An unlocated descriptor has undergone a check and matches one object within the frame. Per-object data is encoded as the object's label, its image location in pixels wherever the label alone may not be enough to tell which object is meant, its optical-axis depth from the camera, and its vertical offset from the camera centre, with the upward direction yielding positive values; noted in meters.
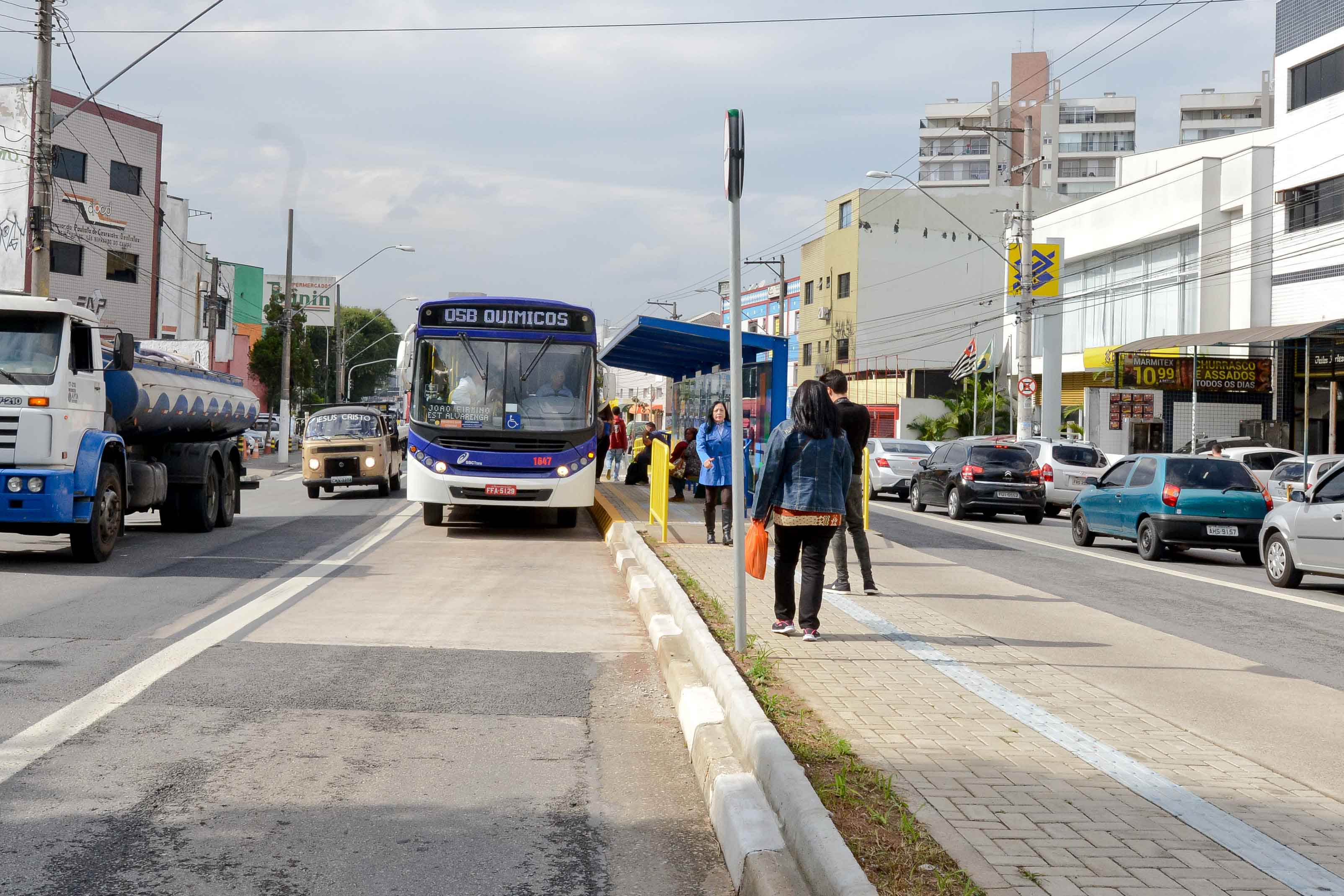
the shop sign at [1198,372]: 32.69 +2.25
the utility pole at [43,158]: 19.19 +4.36
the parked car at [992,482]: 22.92 -0.48
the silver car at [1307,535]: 13.06 -0.81
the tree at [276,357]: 63.72 +4.72
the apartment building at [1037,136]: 90.88 +24.75
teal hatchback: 16.36 -0.62
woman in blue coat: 14.57 -0.03
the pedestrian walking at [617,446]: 31.17 +0.15
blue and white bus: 17.20 +0.64
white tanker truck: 12.65 +0.25
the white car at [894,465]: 28.94 -0.22
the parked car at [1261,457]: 25.72 +0.05
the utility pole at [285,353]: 42.53 +3.20
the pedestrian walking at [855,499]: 10.72 -0.38
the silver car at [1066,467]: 25.61 -0.20
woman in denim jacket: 8.30 -0.20
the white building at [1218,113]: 94.81 +26.28
